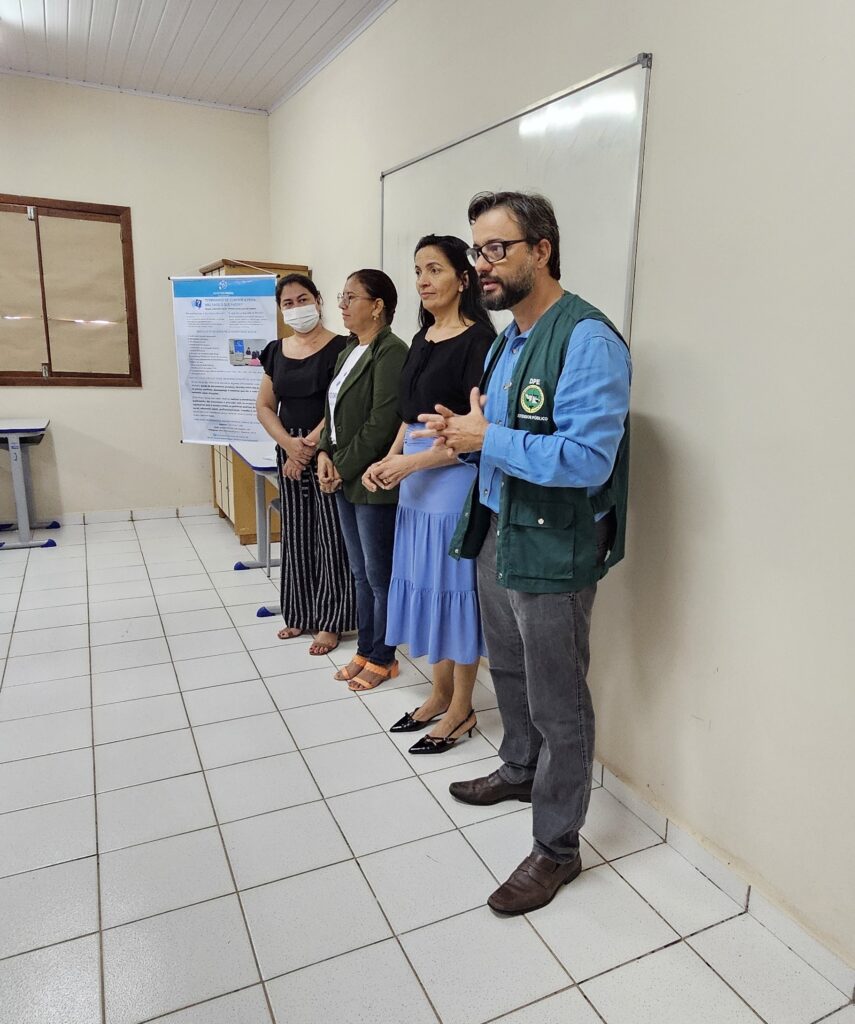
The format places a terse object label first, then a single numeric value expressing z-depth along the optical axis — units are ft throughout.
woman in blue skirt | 6.73
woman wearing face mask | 9.54
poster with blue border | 12.60
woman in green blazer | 8.07
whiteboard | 6.23
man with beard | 4.75
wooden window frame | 15.16
